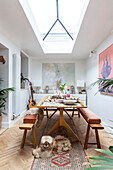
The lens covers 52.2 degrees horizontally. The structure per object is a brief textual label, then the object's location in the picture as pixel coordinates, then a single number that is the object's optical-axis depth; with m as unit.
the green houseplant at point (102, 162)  0.46
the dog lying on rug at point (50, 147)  1.85
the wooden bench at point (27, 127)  1.92
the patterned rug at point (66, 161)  1.58
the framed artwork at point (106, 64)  2.82
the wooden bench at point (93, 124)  1.96
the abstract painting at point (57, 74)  5.99
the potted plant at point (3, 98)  2.90
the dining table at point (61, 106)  2.07
